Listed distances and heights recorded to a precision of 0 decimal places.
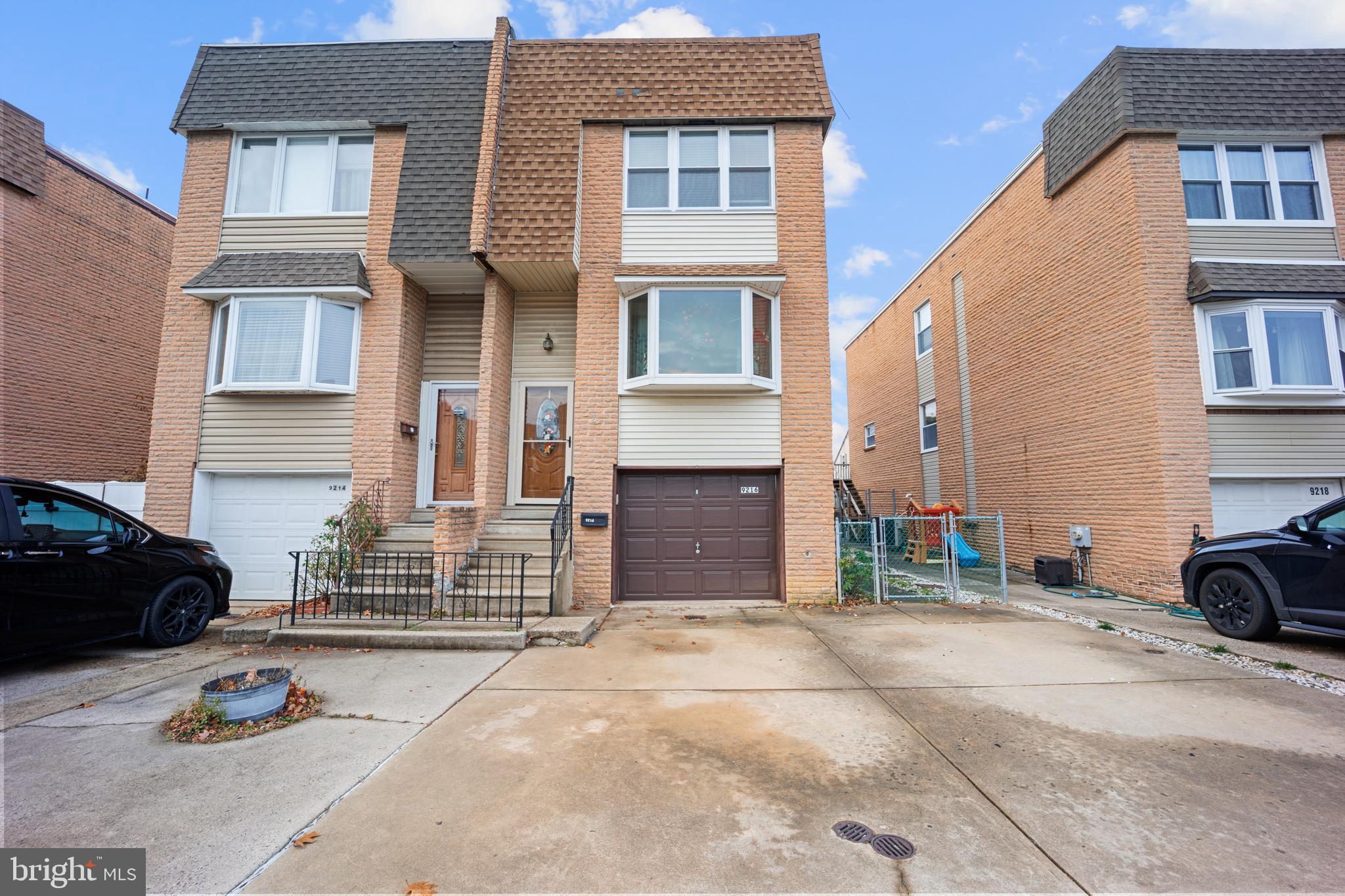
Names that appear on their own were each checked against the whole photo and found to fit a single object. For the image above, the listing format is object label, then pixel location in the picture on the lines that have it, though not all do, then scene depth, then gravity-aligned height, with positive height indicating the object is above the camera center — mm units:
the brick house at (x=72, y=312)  10805 +4180
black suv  5891 -669
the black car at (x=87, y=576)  5242 -615
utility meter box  11062 -371
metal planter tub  4082 -1314
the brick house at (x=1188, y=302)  9516 +3693
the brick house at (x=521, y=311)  9312 +3411
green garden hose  8352 -1355
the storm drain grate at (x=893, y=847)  2623 -1515
